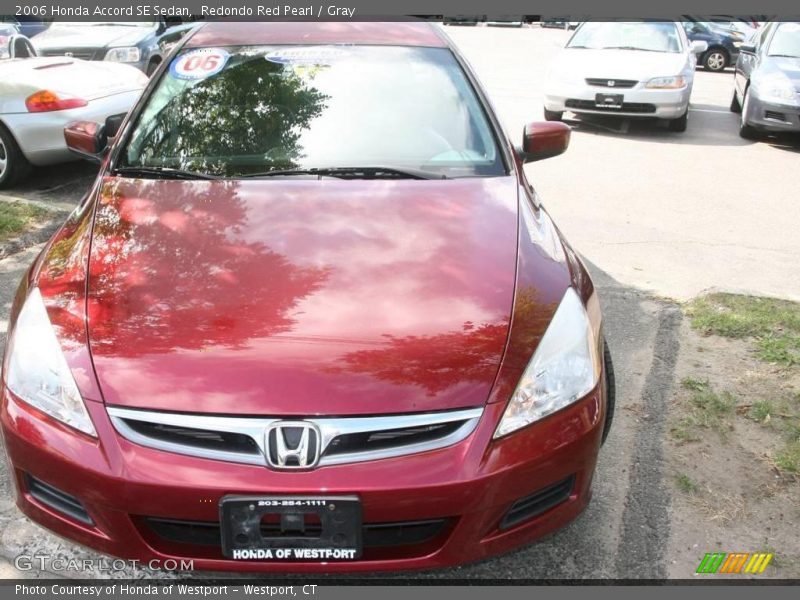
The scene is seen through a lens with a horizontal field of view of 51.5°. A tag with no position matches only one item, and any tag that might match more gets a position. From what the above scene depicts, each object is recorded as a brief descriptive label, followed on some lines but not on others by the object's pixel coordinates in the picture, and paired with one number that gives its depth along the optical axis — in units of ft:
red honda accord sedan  6.70
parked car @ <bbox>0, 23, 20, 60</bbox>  35.88
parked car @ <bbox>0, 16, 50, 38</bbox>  39.84
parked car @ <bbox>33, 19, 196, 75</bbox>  32.60
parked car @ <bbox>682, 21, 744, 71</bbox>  59.72
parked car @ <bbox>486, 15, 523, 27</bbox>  123.75
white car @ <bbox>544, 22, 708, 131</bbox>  32.12
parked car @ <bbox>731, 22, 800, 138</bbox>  29.86
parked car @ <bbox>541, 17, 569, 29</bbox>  127.75
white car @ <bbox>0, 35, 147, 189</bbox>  20.86
